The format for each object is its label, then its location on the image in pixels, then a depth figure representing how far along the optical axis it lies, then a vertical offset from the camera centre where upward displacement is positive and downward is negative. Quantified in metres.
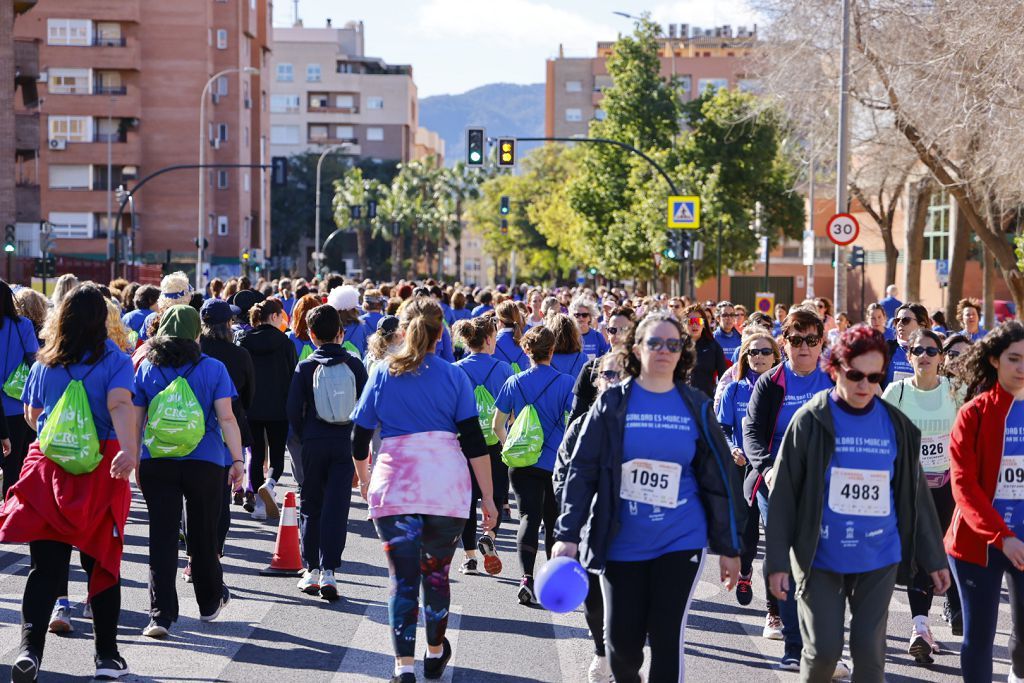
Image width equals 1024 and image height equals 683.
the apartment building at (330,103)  140.12 +13.13
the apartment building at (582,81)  133.50 +15.09
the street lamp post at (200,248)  56.16 -0.37
